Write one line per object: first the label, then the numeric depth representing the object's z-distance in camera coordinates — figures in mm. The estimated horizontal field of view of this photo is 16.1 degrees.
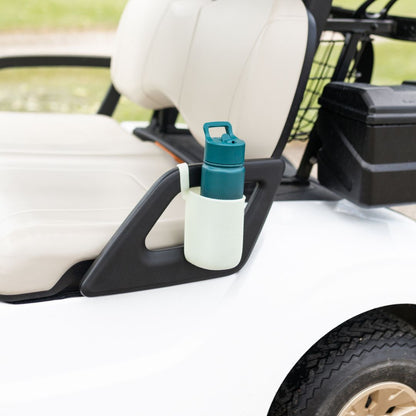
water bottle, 2271
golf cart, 2330
